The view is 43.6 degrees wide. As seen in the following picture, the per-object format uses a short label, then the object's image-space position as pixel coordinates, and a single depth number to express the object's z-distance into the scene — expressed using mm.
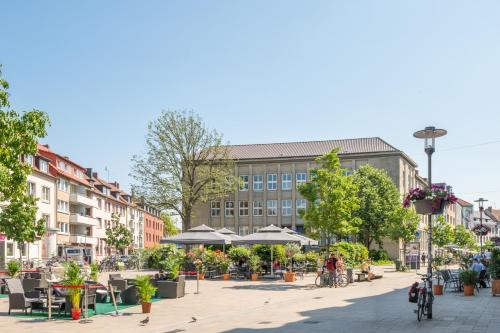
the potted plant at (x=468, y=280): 22031
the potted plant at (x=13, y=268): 25641
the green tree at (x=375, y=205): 62000
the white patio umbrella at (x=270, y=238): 31312
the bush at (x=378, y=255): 65312
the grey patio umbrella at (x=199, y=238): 33750
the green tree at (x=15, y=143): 15977
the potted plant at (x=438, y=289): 22500
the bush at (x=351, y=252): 34344
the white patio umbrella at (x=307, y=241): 33719
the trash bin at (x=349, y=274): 29625
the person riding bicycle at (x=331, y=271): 27500
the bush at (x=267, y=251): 36781
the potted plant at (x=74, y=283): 15531
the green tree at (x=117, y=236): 75375
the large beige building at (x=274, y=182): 77750
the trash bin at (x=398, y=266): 45506
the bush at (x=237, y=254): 36188
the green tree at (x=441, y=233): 67250
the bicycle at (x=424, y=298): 14406
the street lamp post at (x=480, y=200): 37750
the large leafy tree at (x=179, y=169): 55781
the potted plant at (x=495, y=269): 22031
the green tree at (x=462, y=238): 89344
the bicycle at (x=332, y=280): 27578
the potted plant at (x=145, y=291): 16672
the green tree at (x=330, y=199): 31062
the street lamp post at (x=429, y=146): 14805
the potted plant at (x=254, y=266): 32459
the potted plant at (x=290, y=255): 30562
